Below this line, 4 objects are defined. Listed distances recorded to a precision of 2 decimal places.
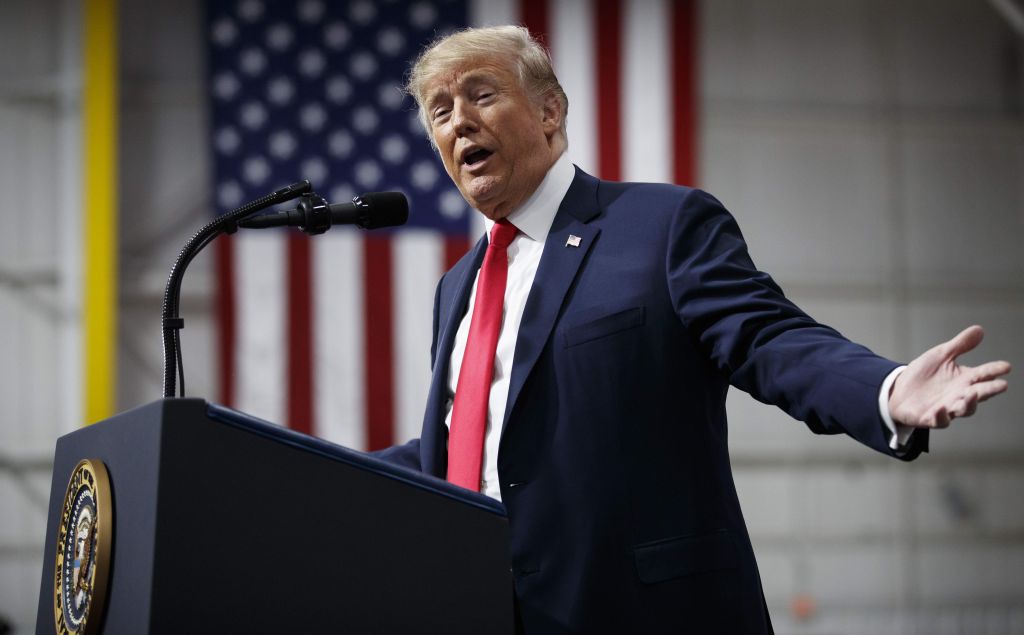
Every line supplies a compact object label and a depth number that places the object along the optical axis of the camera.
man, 6.82
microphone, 6.80
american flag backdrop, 16.31
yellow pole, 16.11
